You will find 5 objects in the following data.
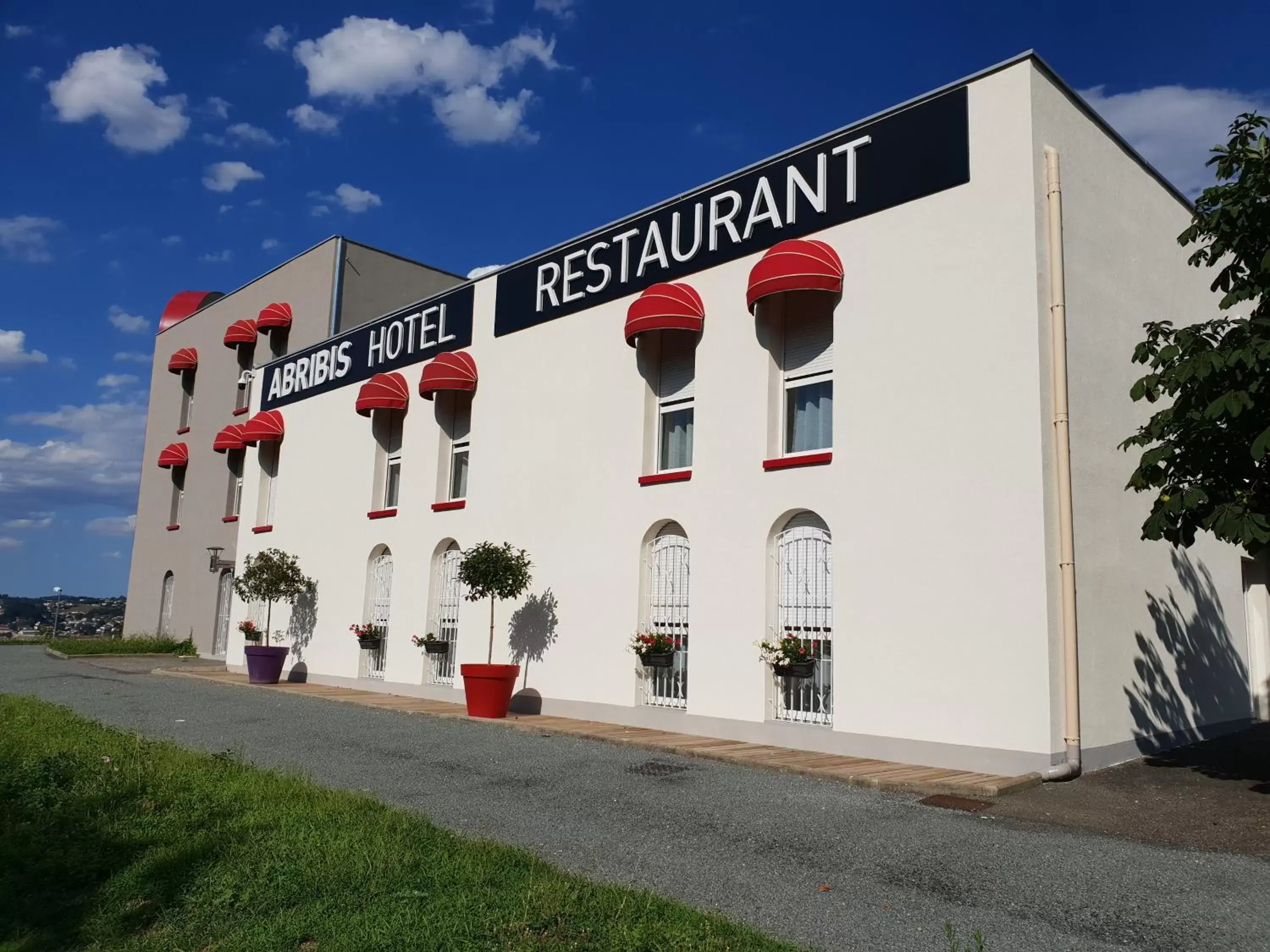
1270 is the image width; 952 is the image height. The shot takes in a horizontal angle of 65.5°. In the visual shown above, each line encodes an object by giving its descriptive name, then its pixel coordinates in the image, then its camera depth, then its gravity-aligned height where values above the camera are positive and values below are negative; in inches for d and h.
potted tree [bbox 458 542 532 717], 534.9 +19.8
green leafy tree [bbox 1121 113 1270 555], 287.7 +78.8
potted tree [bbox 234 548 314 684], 741.9 +23.9
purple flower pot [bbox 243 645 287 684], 739.4 -33.0
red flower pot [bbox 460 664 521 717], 533.6 -33.1
